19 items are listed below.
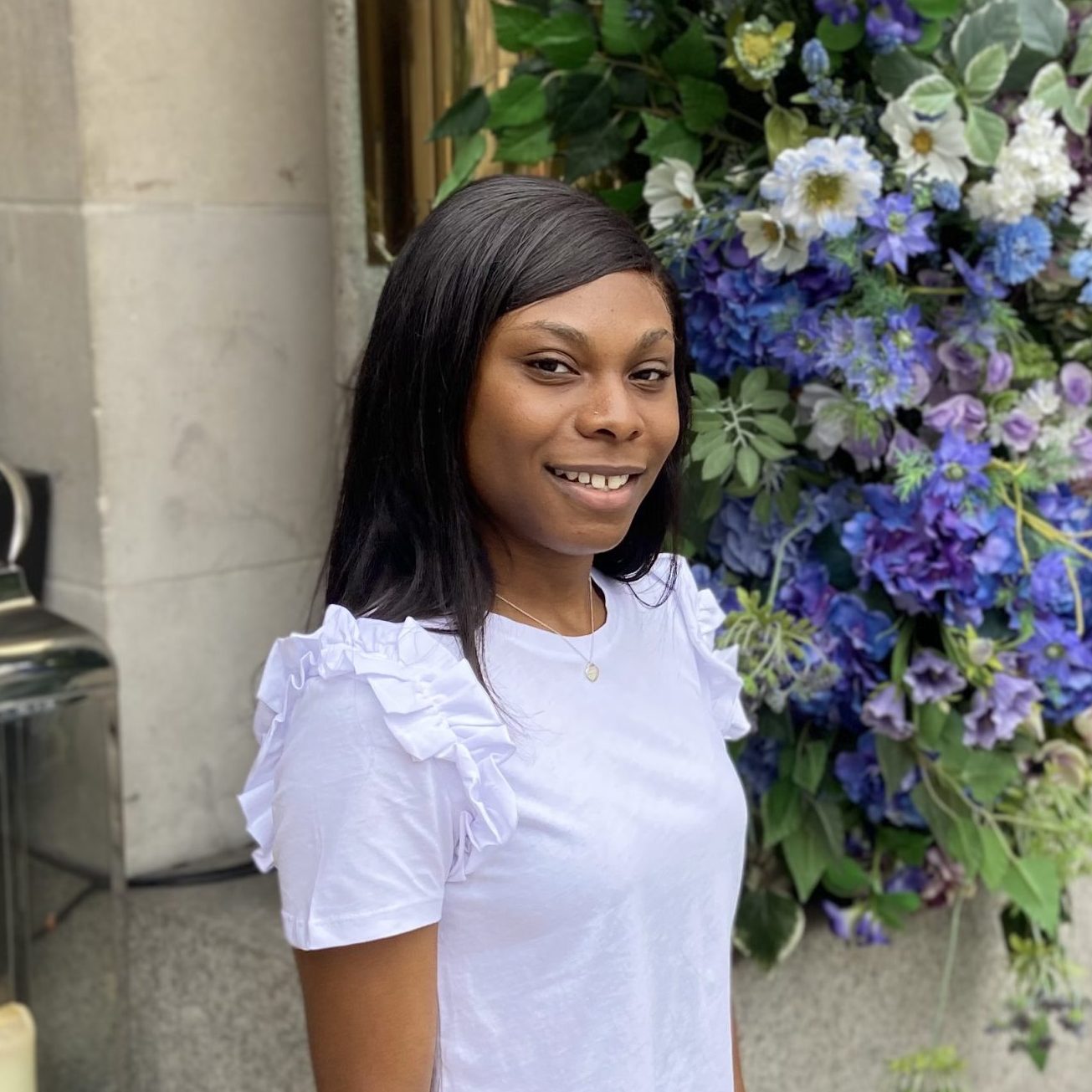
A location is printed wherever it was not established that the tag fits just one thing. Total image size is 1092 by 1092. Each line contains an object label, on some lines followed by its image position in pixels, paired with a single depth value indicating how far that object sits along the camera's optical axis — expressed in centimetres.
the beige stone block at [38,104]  216
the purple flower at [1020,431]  182
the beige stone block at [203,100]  218
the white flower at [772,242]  172
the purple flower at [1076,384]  188
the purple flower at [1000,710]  183
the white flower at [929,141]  174
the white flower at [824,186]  165
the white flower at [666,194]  180
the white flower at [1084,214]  182
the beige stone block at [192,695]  230
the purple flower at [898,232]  169
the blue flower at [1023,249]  177
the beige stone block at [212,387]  223
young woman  103
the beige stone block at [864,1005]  223
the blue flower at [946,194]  174
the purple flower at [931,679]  185
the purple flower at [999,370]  182
